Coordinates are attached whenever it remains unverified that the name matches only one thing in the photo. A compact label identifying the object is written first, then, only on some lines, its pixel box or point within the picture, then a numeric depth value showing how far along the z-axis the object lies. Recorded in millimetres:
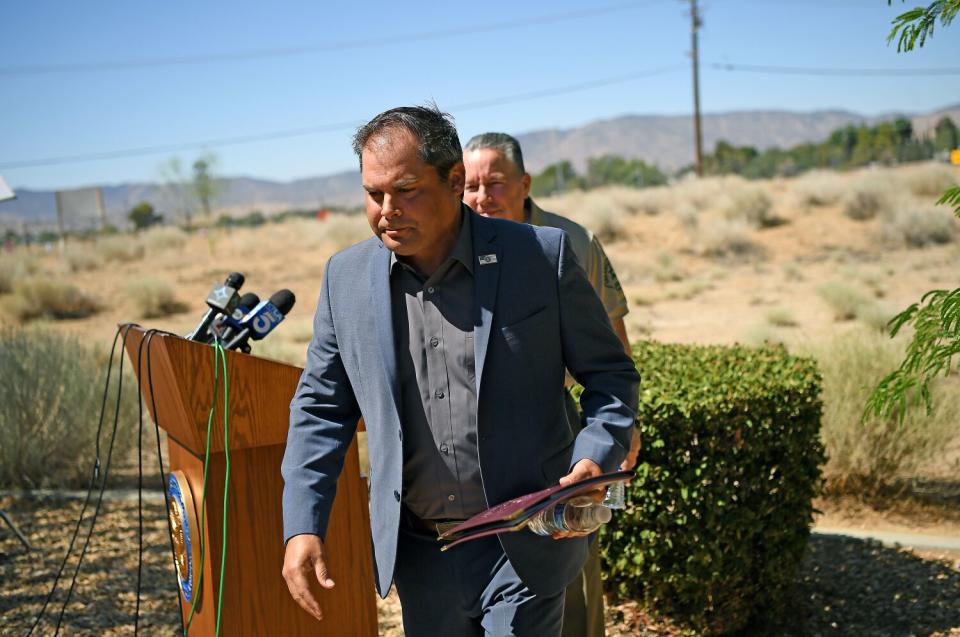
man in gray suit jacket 2391
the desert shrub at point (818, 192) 31109
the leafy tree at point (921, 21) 3387
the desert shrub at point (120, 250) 35438
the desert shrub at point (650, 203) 34794
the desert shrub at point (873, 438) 6637
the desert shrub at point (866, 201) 28297
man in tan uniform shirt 3623
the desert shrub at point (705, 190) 35141
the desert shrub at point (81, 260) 33312
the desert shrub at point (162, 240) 38562
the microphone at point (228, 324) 3205
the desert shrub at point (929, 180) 29686
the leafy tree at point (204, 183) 70125
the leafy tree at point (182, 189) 67688
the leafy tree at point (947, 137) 44531
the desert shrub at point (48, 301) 24406
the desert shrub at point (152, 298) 25219
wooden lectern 2992
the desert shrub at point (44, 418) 7637
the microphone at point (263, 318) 3220
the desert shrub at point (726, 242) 26953
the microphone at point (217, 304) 3212
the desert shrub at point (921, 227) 24344
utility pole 43250
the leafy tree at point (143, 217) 58781
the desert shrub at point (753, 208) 29609
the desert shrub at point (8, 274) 26484
